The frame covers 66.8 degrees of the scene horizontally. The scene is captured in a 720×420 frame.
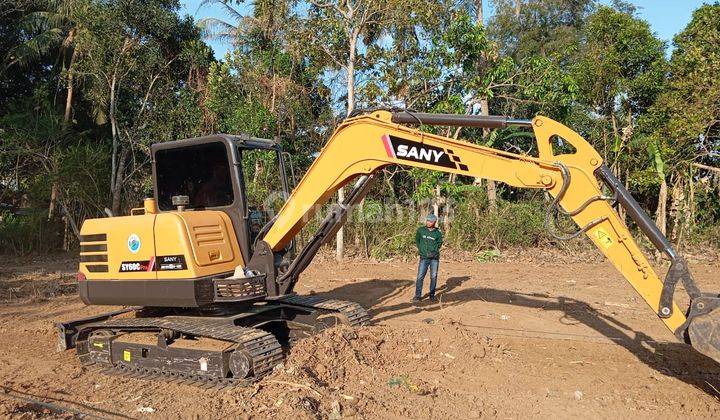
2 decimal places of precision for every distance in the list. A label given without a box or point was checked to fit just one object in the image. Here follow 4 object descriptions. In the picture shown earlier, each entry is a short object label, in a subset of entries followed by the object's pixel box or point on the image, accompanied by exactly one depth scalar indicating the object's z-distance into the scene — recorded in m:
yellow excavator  4.66
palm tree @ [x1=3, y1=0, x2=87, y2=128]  18.56
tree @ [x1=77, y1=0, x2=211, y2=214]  16.48
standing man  9.51
